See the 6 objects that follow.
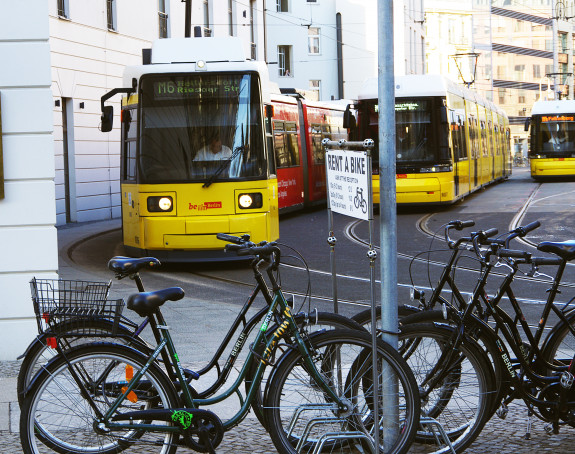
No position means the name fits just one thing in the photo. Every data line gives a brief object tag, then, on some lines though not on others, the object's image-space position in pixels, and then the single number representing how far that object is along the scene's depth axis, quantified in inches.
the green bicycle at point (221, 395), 196.2
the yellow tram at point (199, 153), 583.8
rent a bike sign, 197.9
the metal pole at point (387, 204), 196.1
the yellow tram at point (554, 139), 1573.6
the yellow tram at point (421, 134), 964.0
